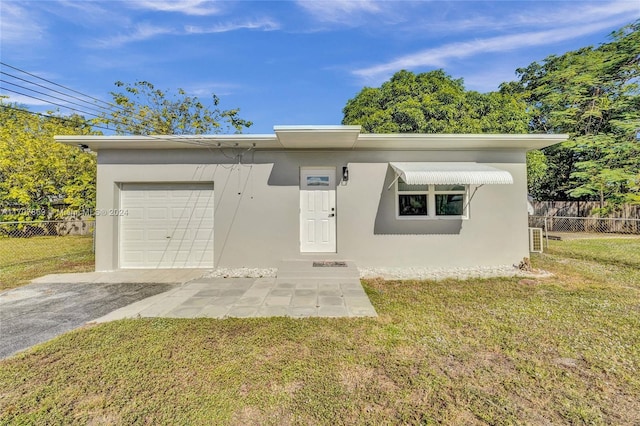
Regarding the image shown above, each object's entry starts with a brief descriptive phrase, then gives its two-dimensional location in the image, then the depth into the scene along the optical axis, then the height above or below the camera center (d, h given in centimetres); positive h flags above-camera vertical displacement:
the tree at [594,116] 1761 +694
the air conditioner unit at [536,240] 916 -80
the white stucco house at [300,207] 834 +32
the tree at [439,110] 1722 +686
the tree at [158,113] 1931 +794
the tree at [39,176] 1573 +260
